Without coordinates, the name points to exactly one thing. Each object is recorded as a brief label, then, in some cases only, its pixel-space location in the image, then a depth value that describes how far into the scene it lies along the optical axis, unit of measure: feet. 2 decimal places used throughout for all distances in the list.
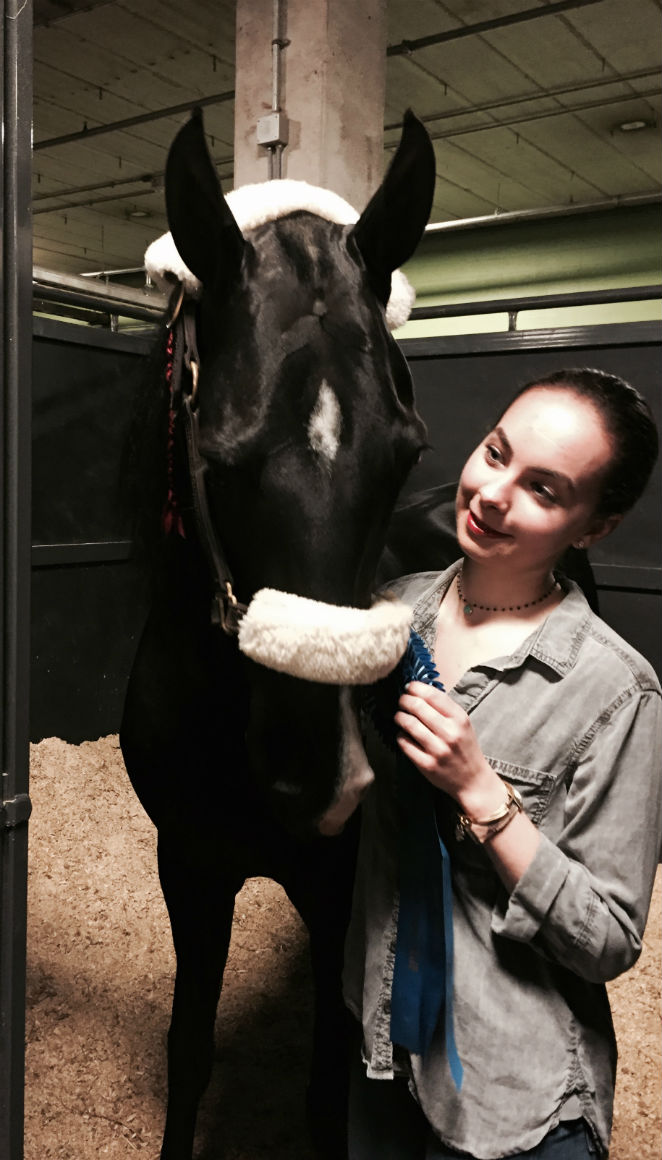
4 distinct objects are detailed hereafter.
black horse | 2.50
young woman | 2.36
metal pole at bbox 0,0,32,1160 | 2.43
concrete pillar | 9.86
